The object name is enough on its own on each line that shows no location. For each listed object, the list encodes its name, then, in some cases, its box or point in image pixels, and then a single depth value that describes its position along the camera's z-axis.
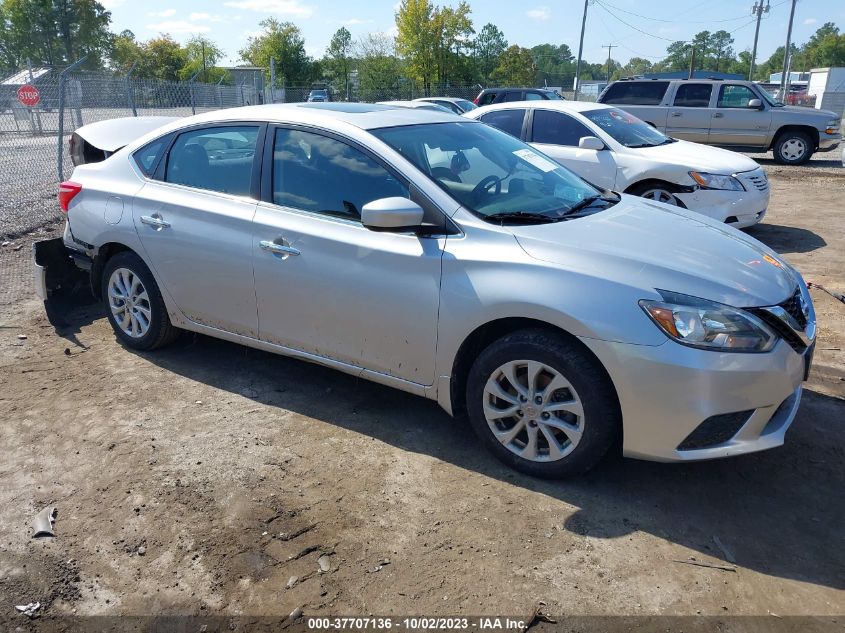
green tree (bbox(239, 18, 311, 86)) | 52.53
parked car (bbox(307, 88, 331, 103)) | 32.39
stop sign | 10.82
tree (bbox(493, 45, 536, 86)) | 52.34
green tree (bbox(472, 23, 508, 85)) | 55.03
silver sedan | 3.00
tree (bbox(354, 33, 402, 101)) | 45.50
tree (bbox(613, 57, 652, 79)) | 127.17
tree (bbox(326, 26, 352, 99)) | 57.66
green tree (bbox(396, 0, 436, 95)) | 46.72
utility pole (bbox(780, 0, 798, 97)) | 35.20
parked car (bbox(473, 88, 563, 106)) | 20.55
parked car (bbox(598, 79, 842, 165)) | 15.38
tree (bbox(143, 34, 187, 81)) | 57.72
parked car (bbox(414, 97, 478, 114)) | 18.84
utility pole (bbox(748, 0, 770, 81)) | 53.78
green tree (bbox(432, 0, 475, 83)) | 46.72
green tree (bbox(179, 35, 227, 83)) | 69.62
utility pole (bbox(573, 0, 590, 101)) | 42.96
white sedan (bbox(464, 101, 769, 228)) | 7.82
